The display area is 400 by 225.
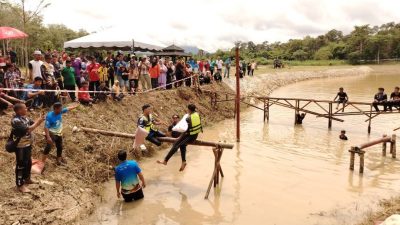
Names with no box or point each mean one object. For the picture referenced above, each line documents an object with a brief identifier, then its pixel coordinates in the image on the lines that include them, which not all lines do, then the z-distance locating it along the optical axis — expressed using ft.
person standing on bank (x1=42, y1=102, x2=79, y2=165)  27.91
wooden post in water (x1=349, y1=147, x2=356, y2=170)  39.11
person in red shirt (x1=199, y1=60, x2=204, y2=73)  80.27
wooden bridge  62.44
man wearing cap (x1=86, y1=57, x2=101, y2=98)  46.65
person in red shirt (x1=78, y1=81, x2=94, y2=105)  42.96
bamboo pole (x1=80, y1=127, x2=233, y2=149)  31.63
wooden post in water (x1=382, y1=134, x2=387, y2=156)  46.26
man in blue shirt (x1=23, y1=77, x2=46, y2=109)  35.88
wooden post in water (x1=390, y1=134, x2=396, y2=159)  45.41
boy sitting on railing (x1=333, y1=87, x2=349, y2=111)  63.50
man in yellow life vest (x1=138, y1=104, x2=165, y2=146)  32.76
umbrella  36.37
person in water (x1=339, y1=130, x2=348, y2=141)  55.88
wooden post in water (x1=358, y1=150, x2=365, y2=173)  38.28
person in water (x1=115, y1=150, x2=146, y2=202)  28.43
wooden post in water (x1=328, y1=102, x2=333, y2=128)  64.71
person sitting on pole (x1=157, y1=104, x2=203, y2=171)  30.50
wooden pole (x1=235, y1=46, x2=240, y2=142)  46.60
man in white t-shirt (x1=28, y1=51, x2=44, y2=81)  37.55
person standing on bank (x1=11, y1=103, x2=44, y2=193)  23.56
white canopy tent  52.42
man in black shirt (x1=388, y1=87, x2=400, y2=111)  57.88
